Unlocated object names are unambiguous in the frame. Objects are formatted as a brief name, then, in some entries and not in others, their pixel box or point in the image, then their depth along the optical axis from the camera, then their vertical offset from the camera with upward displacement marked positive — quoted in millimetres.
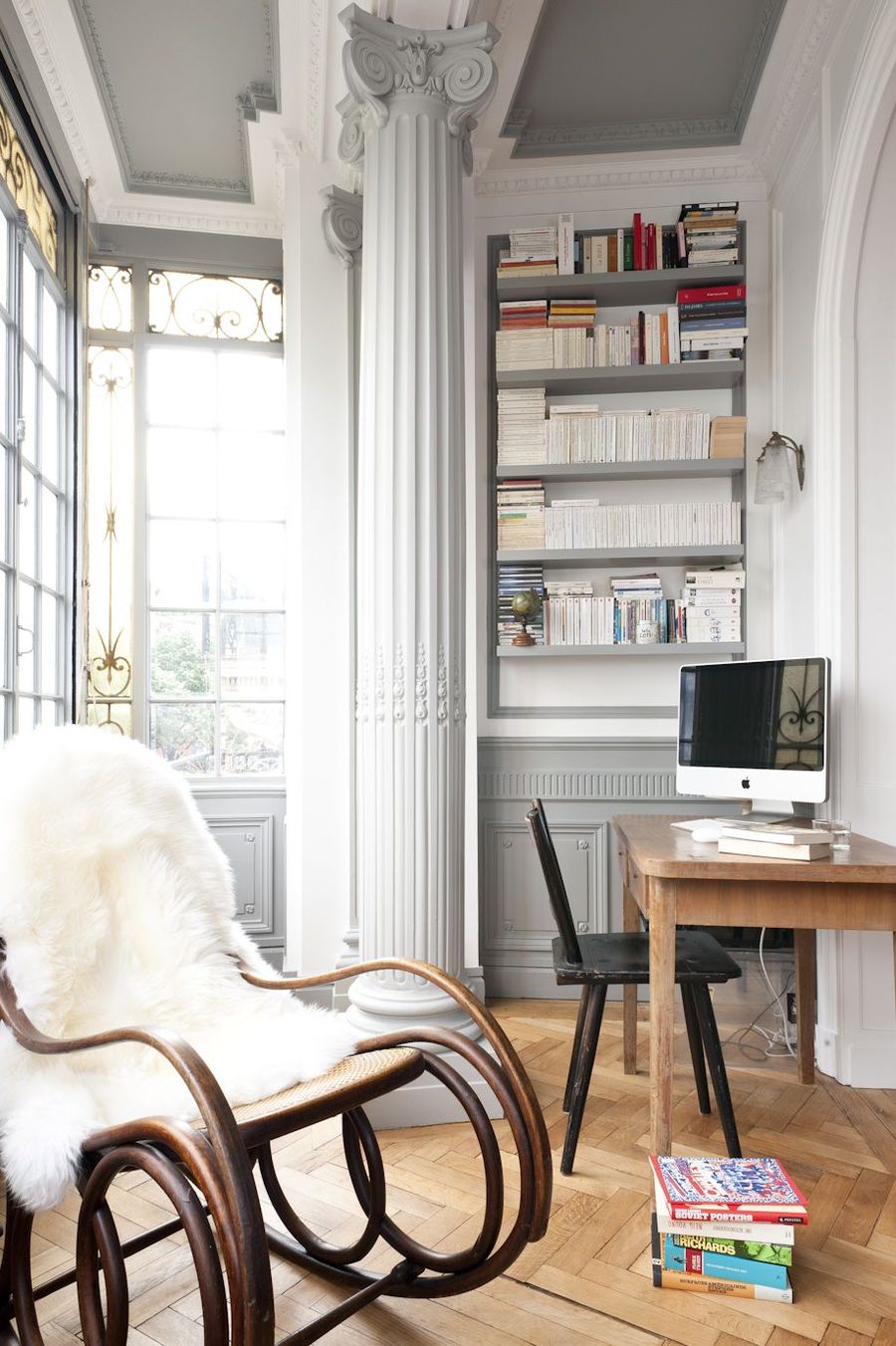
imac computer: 2516 -130
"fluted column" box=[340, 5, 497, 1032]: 2490 +484
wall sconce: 3092 +707
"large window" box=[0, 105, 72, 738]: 2684 +704
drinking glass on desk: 2224 -363
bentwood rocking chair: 1142 -628
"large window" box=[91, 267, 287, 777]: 3729 +674
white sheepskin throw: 1501 -488
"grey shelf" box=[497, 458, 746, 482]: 3381 +783
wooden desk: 2000 -466
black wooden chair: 2156 -682
